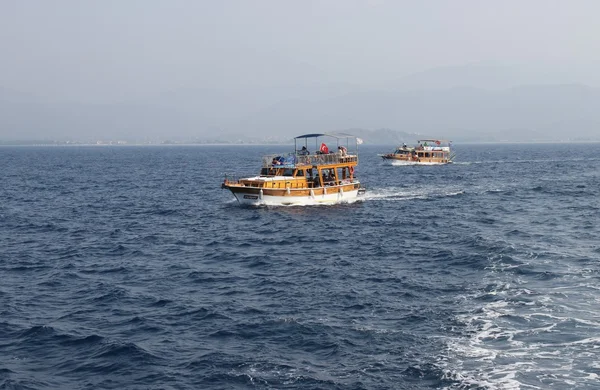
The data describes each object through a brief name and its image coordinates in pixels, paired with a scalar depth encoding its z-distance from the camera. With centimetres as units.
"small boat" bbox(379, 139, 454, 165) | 14188
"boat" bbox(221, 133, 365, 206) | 6398
